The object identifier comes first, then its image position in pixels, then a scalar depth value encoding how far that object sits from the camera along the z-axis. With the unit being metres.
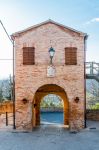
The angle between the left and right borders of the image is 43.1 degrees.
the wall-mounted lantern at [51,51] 7.44
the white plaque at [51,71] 7.52
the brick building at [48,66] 7.53
